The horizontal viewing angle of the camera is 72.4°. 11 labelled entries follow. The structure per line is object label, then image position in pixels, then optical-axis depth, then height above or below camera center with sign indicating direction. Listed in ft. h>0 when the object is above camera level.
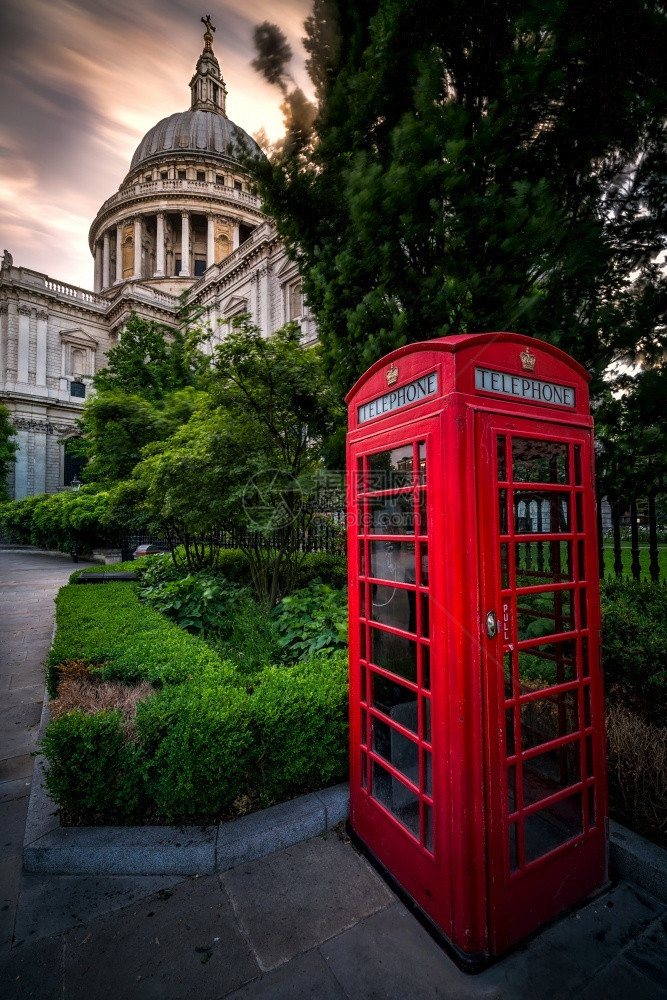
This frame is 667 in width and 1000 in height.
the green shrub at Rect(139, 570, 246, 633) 20.18 -3.79
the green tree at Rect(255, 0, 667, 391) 9.94 +8.60
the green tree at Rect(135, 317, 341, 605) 20.93 +3.49
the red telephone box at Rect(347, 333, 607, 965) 6.58 -1.92
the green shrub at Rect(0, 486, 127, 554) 59.31 +0.06
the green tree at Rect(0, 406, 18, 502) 110.93 +18.88
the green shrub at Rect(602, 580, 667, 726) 10.16 -3.20
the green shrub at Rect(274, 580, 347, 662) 15.14 -3.86
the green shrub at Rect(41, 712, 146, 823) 8.70 -4.73
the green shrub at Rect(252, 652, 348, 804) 9.53 -4.60
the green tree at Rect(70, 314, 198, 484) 32.45 +9.24
